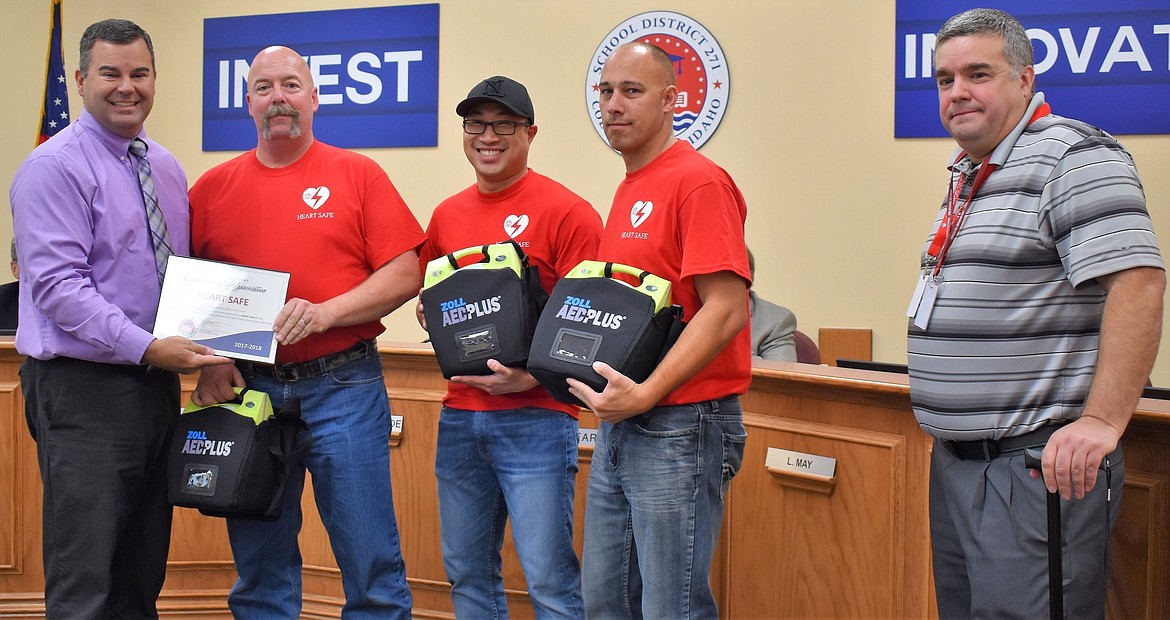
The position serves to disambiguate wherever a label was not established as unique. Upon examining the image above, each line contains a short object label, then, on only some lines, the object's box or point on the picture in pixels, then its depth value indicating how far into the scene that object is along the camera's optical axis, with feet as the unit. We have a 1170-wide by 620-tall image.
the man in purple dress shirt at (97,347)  6.63
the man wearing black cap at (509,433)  6.97
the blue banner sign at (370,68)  16.70
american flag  17.39
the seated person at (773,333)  11.52
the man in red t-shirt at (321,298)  7.14
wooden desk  5.84
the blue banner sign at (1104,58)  13.15
